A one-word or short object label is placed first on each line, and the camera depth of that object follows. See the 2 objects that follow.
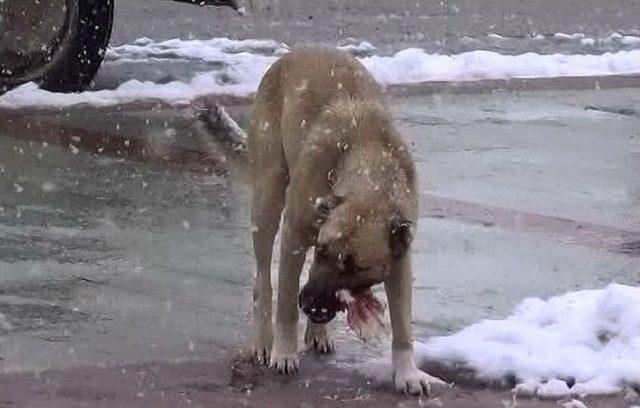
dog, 9.14
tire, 21.47
